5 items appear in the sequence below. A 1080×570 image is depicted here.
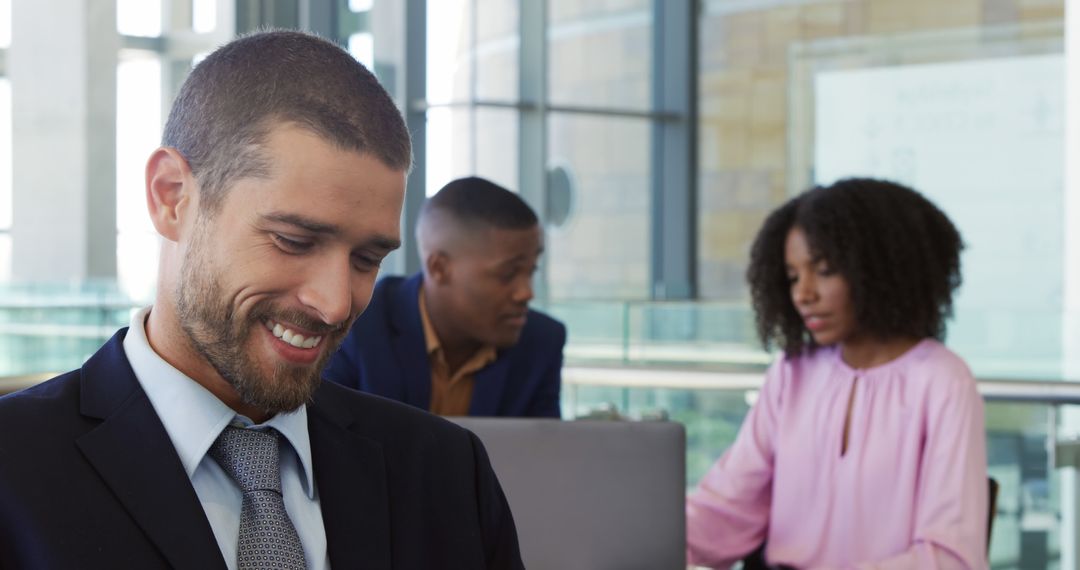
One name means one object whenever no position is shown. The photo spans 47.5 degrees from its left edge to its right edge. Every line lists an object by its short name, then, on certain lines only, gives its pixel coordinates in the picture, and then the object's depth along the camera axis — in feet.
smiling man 3.01
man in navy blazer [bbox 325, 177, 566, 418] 8.21
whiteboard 26.13
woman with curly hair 7.18
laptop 4.92
